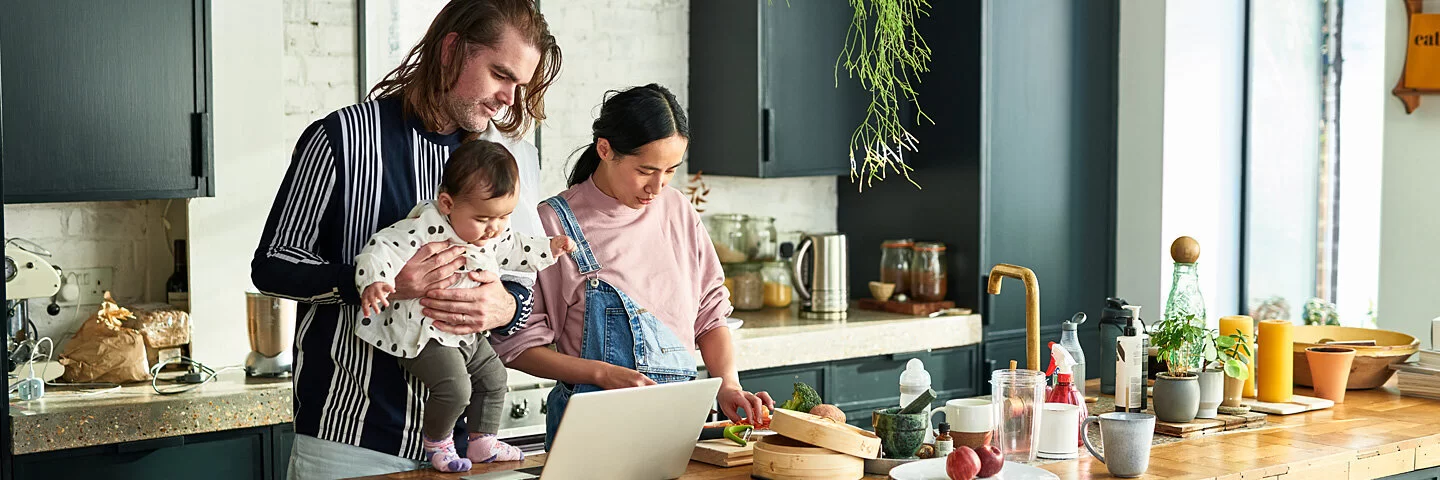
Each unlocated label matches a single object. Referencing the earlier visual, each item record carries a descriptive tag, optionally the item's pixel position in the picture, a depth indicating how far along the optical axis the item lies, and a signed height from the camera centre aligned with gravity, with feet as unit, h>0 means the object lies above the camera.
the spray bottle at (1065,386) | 8.26 -1.13
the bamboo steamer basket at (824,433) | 7.24 -1.25
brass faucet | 8.77 -0.66
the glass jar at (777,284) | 15.88 -0.99
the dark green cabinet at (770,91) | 15.06 +1.22
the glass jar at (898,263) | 16.16 -0.75
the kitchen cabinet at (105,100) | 10.57 +0.77
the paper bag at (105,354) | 11.04 -1.28
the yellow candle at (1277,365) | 9.81 -1.18
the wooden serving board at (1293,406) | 9.57 -1.46
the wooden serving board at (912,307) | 15.58 -1.24
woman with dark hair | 8.32 -0.49
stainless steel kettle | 15.14 -0.86
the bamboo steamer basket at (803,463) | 7.20 -1.40
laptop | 6.68 -1.20
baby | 7.23 -0.35
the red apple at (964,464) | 6.86 -1.33
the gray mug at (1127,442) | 7.38 -1.32
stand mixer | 10.97 -0.70
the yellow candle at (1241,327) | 9.81 -0.90
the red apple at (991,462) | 6.98 -1.34
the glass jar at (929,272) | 15.93 -0.85
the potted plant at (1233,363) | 9.29 -1.10
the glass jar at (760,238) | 16.05 -0.46
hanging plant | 15.44 +1.53
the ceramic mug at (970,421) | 7.72 -1.26
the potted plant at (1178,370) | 8.83 -1.12
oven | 12.37 -1.95
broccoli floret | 7.82 -1.15
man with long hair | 7.38 -0.09
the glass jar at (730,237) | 15.76 -0.44
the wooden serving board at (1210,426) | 8.70 -1.46
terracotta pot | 10.09 -1.25
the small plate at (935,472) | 7.10 -1.43
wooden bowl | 10.55 -1.26
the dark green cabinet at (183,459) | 10.19 -2.03
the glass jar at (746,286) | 15.40 -0.98
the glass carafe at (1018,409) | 7.60 -1.17
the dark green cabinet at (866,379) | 13.98 -1.93
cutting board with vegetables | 7.71 -1.45
